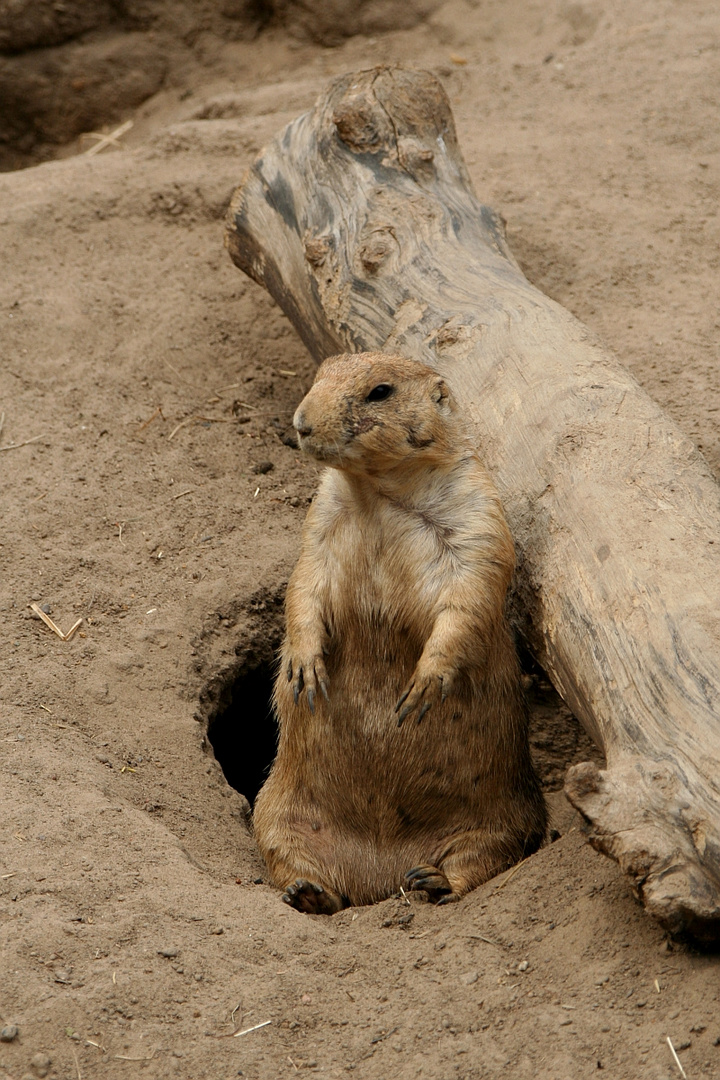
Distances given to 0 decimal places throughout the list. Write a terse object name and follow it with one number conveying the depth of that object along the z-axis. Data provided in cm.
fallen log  680
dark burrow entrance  1152
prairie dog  865
